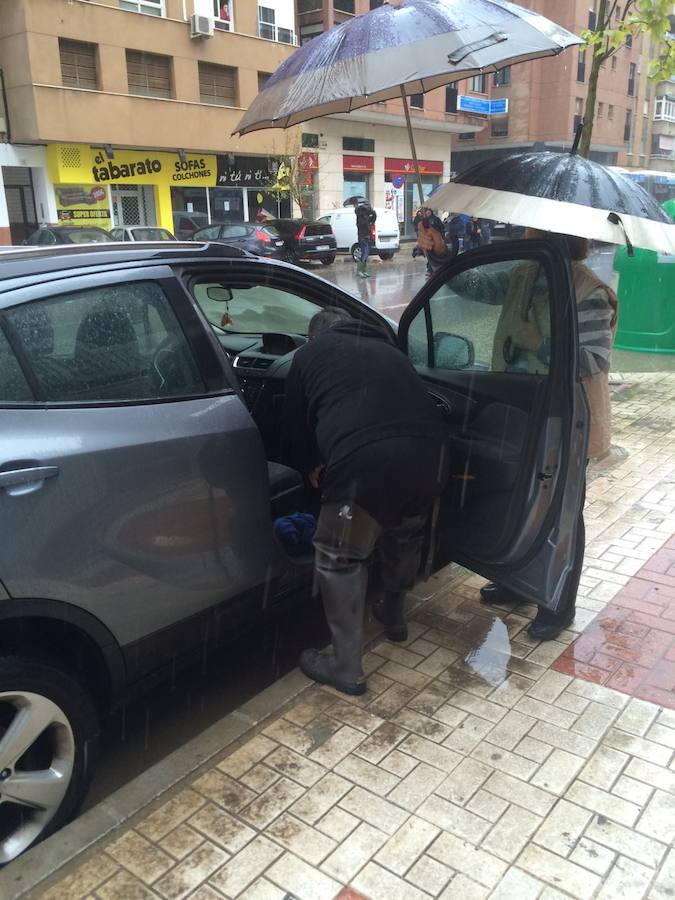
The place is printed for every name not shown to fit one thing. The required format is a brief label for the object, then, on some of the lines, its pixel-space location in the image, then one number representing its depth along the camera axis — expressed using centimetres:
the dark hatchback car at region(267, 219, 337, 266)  2205
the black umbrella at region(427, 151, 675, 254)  273
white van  2488
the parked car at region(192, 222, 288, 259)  2108
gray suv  225
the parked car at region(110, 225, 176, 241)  1880
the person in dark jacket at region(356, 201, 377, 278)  2152
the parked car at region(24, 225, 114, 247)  1669
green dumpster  893
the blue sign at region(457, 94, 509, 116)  4019
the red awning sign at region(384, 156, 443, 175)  3617
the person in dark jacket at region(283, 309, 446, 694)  276
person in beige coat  298
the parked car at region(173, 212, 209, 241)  2634
